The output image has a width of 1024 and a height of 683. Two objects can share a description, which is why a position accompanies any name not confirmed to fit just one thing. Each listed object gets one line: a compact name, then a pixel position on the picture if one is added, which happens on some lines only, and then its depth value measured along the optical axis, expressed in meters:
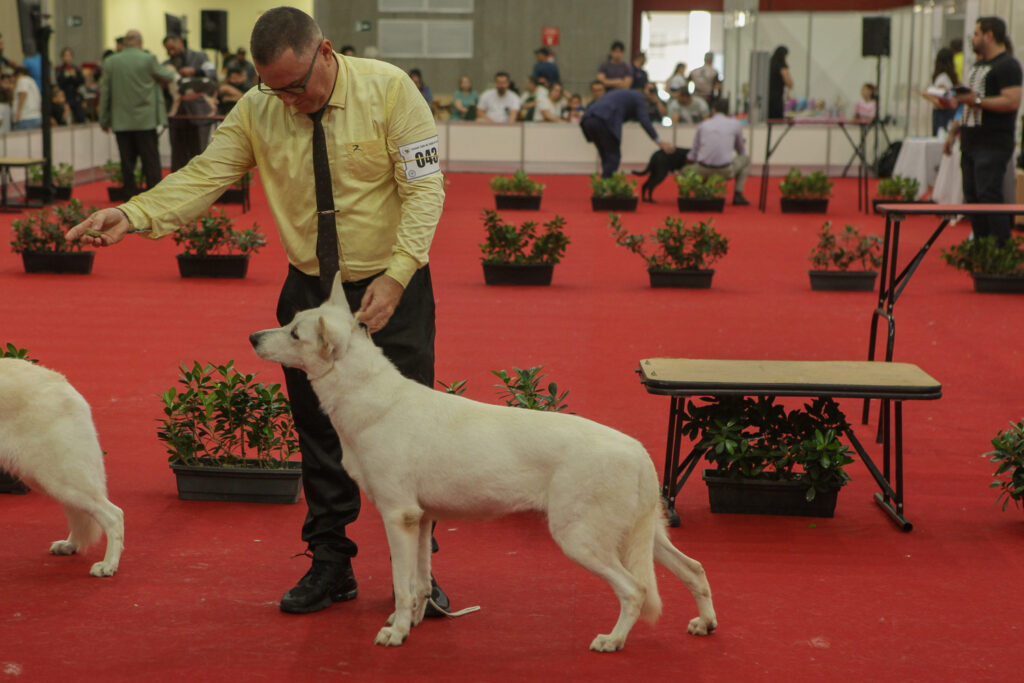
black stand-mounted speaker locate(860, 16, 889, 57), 19.11
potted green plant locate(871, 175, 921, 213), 15.66
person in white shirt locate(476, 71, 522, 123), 25.62
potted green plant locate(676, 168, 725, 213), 17.50
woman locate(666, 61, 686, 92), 28.08
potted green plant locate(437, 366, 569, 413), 5.07
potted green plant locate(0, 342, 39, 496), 5.13
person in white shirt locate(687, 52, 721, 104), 26.28
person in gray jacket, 16.72
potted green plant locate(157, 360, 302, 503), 5.11
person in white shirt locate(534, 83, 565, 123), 25.42
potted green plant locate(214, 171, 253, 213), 16.77
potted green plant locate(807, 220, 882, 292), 11.07
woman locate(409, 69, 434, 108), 26.58
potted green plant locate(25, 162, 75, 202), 16.69
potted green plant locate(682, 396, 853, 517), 4.98
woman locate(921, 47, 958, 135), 15.20
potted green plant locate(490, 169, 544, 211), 17.52
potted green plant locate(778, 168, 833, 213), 17.77
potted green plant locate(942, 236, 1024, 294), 10.84
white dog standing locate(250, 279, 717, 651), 3.44
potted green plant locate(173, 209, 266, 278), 11.16
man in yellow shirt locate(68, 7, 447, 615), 3.67
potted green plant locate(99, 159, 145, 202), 17.27
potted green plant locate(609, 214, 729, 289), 11.15
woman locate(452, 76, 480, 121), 26.79
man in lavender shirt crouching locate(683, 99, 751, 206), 18.06
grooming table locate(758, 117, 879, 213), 17.52
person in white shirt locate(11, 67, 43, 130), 19.20
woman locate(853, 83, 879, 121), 24.66
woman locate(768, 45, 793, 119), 24.44
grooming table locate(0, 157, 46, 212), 15.05
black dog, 18.95
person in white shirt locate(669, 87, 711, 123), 24.77
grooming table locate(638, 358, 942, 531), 4.77
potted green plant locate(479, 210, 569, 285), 11.05
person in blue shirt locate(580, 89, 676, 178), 19.56
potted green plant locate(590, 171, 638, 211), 17.58
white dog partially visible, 4.16
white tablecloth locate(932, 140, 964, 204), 15.99
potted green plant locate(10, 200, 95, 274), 11.25
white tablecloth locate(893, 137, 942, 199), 18.66
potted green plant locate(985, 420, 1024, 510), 4.97
